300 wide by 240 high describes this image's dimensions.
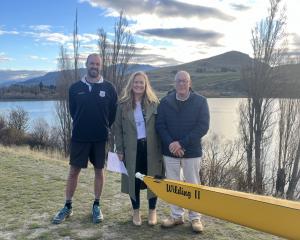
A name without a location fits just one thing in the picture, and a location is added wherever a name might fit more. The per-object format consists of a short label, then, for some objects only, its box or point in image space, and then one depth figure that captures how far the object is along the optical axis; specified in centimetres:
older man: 321
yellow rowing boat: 242
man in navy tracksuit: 340
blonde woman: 333
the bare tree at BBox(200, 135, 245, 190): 952
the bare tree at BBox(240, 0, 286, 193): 1293
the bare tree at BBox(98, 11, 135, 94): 1370
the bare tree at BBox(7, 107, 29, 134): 2370
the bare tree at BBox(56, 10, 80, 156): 1675
